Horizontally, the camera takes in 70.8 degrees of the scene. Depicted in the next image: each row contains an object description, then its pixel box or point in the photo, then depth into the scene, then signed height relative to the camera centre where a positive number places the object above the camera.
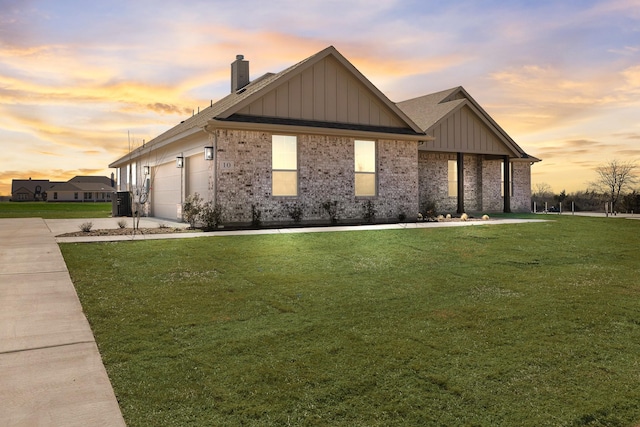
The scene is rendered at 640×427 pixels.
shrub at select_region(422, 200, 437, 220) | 19.98 -0.07
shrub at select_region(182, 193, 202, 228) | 14.86 +0.06
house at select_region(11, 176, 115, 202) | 116.44 +5.25
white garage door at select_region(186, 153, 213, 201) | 16.02 +1.30
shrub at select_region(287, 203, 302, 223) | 15.90 -0.13
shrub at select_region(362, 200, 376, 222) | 17.48 -0.08
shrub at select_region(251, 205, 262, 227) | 15.17 -0.22
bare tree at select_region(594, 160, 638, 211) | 38.38 +2.40
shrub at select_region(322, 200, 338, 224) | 16.47 +0.00
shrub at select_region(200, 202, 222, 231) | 14.26 -0.21
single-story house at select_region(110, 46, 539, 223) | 15.11 +2.24
